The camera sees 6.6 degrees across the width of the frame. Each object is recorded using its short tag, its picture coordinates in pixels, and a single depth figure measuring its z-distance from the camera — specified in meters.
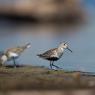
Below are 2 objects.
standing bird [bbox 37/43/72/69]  11.16
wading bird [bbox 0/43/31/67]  11.40
